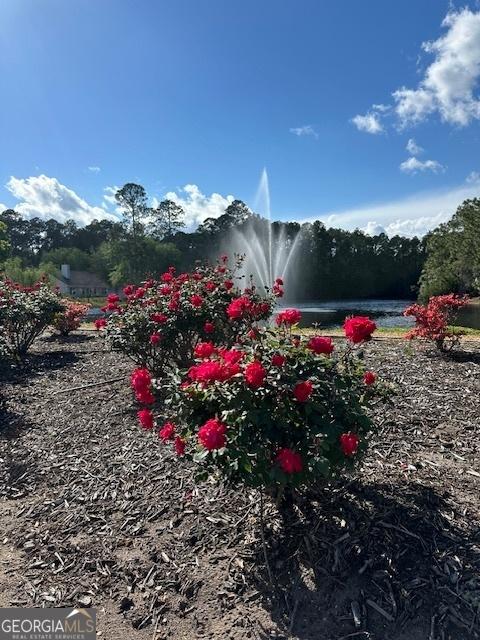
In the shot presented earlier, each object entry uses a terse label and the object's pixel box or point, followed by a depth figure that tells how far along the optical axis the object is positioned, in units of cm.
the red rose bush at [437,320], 576
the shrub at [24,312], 666
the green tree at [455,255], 2973
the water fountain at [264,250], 1964
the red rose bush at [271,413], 172
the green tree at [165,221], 4803
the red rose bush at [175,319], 440
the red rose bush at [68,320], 916
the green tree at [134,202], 4209
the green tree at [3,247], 2694
